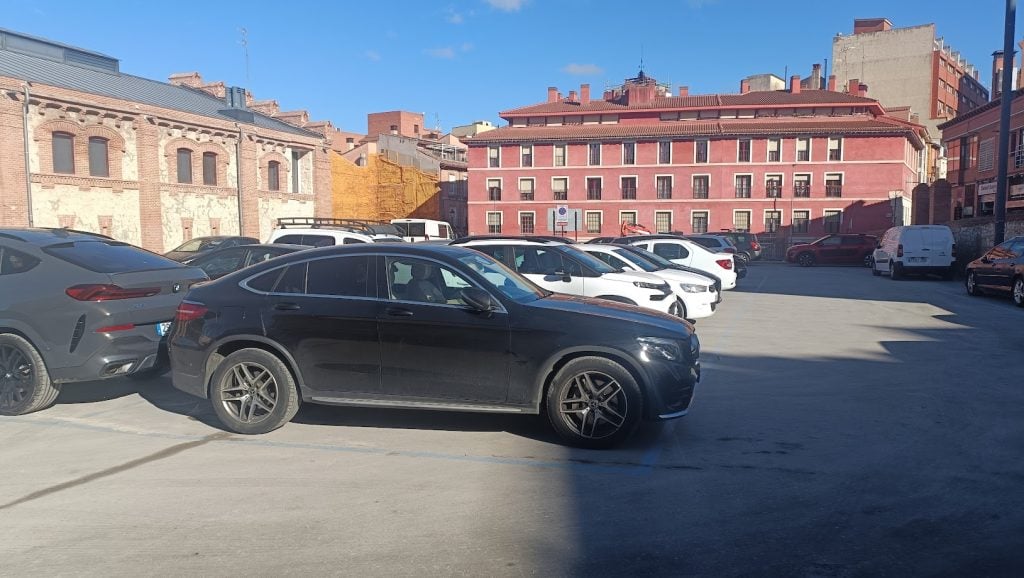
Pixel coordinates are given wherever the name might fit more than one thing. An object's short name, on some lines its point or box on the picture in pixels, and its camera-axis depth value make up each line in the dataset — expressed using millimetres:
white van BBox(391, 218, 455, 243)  31827
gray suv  6918
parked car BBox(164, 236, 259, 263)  22059
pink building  53875
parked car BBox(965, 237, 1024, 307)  16547
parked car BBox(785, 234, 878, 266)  37656
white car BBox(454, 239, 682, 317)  11523
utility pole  21688
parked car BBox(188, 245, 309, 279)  12484
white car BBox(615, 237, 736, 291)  18953
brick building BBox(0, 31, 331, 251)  26078
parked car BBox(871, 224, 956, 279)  24938
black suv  5828
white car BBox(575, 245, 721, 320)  13469
